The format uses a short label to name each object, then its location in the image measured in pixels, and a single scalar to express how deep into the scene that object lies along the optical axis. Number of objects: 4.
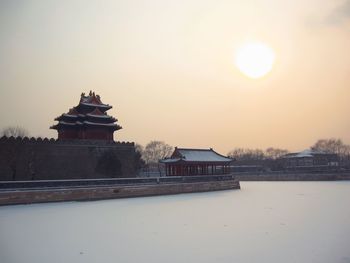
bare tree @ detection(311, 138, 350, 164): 85.93
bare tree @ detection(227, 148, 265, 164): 98.41
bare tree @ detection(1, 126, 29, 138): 46.66
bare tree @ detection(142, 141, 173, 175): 71.25
